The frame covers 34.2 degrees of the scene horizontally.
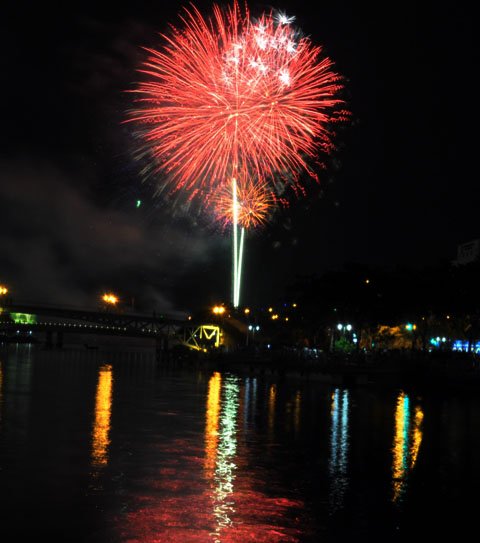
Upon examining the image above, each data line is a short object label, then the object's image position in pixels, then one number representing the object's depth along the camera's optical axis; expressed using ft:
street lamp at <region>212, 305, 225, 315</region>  464.61
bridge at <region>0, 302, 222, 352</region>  536.01
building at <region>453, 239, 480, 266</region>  418.70
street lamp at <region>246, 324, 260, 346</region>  491.88
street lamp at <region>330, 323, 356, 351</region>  384.19
